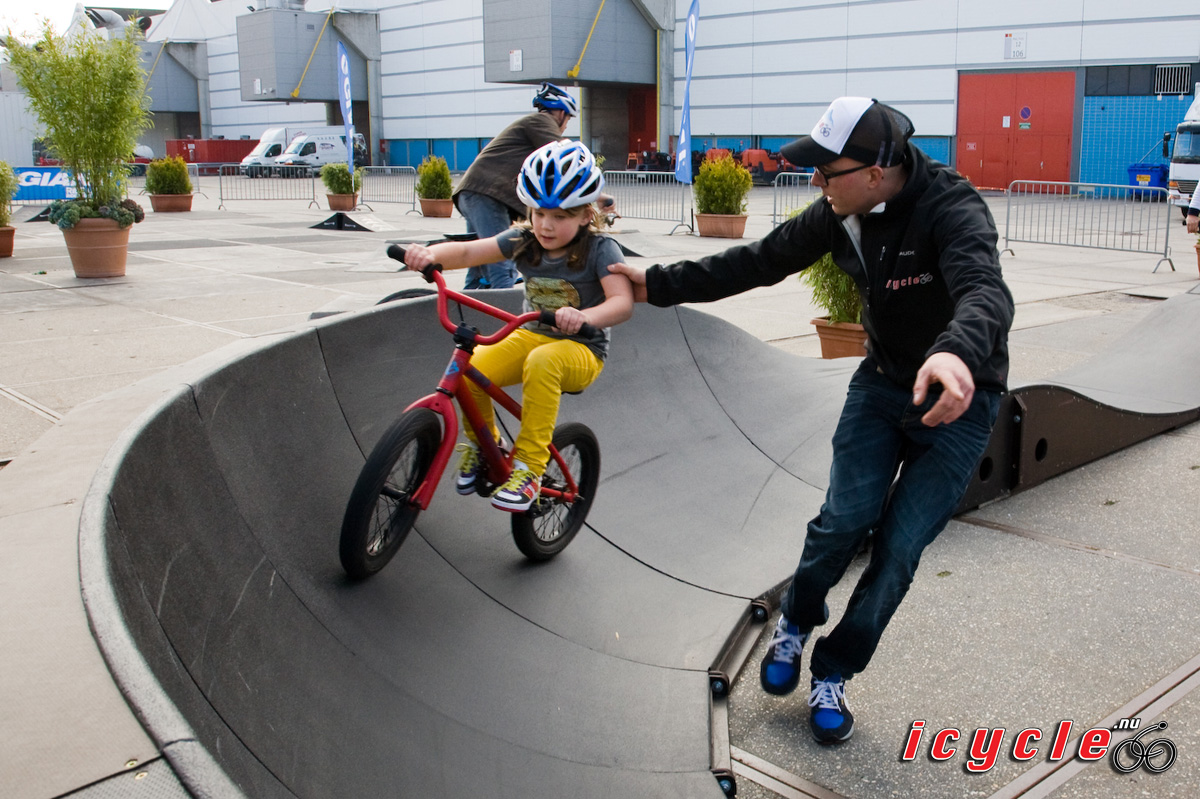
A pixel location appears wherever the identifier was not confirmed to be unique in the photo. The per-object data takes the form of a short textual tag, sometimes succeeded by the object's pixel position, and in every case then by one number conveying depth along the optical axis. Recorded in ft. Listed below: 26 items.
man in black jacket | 9.80
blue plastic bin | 96.89
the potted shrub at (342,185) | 87.61
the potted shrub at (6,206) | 51.19
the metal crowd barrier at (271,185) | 118.41
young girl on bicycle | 12.34
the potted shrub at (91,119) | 42.75
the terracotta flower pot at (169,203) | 90.43
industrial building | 104.22
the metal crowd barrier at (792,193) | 86.28
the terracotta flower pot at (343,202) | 89.35
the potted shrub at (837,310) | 26.14
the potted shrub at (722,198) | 65.57
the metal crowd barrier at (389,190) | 105.81
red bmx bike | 11.02
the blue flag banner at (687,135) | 72.74
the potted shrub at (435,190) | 84.23
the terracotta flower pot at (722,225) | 66.23
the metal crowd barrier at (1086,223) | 64.13
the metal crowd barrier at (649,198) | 83.97
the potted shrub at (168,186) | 90.48
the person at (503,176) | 23.02
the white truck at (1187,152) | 79.25
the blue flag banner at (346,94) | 84.64
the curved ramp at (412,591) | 7.78
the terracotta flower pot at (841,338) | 26.76
